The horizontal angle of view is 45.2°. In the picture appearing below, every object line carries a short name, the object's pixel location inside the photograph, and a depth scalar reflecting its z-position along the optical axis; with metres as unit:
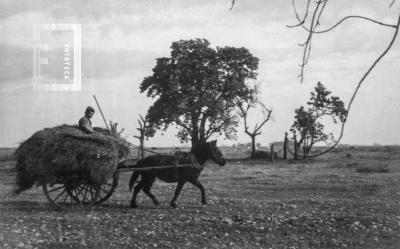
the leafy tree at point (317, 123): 46.71
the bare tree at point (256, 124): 47.69
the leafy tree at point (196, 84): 43.41
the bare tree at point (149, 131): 45.59
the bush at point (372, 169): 28.16
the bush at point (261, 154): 45.41
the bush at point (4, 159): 47.12
